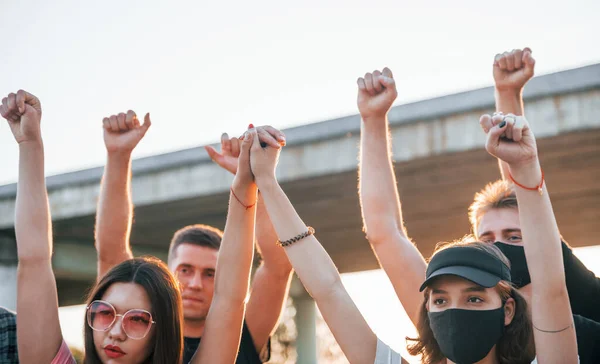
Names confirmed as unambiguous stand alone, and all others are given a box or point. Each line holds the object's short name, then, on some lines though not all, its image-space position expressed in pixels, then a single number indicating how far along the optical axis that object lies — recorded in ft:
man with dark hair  13.78
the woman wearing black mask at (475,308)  9.96
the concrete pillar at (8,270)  54.75
